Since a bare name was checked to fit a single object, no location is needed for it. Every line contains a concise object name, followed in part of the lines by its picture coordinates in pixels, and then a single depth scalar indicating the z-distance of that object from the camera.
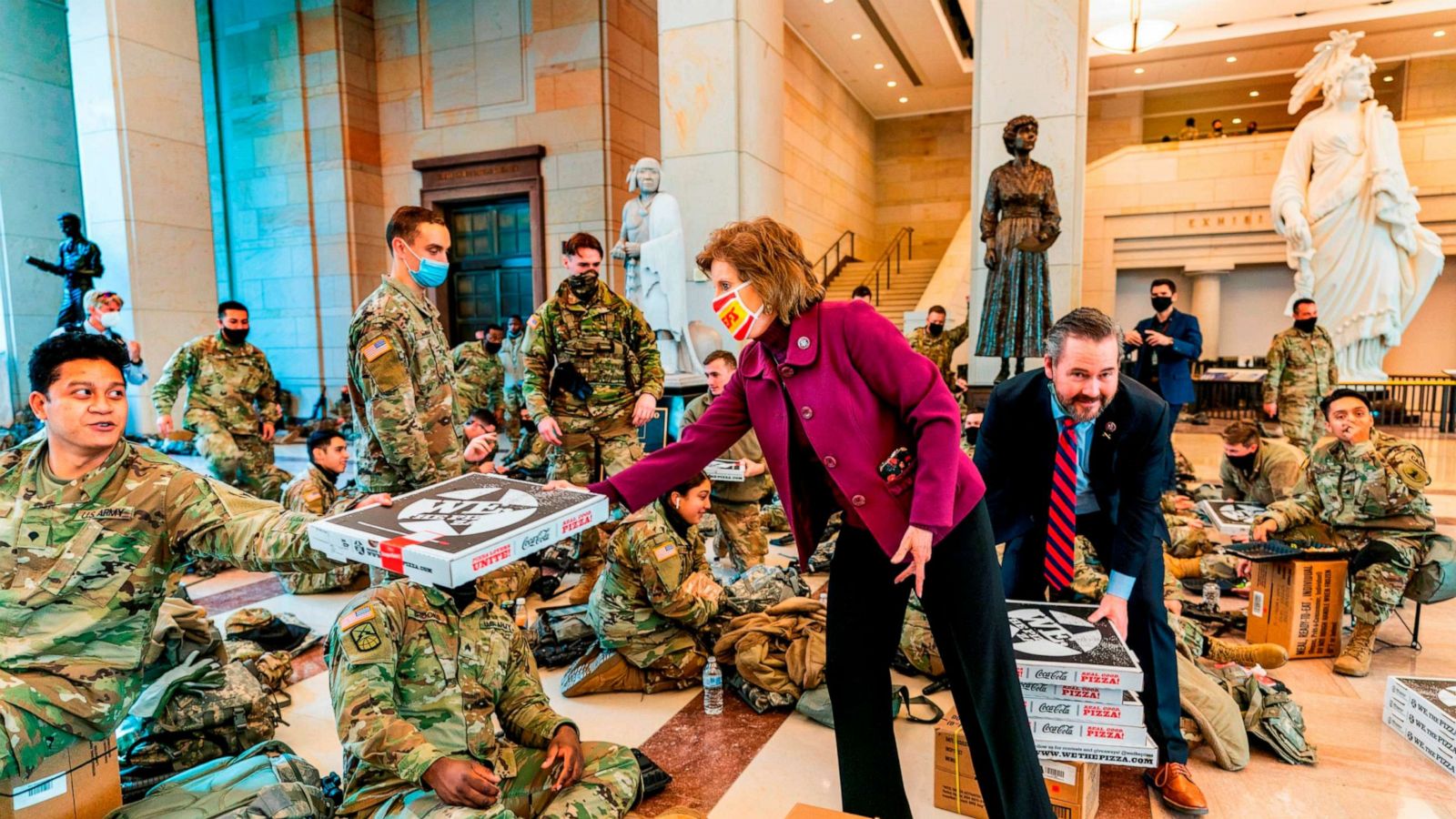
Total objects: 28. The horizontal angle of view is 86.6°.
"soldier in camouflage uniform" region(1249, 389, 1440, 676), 3.23
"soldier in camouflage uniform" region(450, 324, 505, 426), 8.10
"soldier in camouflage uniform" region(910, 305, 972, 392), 8.02
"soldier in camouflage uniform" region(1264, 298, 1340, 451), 6.61
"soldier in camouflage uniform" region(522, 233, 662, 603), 4.11
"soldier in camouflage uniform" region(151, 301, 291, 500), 5.29
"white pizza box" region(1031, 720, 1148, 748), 2.03
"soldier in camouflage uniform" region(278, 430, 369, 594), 4.24
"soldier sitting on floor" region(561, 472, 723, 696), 3.00
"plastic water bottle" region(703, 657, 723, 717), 2.93
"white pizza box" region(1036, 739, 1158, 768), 2.04
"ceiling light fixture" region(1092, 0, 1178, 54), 11.59
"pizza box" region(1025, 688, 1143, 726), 2.02
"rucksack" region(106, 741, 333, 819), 1.82
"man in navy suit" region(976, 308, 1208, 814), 2.11
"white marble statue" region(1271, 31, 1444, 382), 9.76
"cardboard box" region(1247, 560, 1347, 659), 3.27
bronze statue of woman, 6.05
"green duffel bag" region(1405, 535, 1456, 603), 3.26
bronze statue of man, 7.33
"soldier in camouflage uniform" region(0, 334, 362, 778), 1.78
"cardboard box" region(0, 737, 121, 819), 1.75
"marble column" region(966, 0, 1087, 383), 6.86
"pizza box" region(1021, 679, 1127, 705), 2.00
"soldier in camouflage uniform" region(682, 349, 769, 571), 4.58
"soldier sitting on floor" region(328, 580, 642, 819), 1.75
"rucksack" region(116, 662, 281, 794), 2.32
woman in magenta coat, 1.70
